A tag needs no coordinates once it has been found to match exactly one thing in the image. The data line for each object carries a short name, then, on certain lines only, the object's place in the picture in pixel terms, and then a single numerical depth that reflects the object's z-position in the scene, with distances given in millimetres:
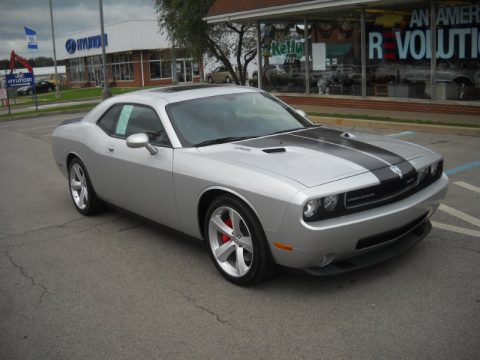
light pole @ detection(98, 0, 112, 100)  23578
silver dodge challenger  3820
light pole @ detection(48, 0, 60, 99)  38206
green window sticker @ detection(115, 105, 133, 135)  5742
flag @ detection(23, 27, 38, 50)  32188
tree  21594
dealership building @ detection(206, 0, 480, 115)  13273
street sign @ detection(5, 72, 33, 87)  28172
